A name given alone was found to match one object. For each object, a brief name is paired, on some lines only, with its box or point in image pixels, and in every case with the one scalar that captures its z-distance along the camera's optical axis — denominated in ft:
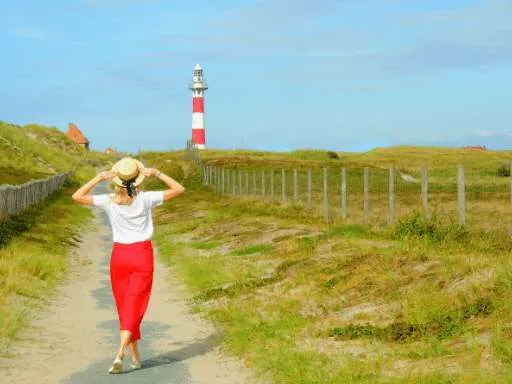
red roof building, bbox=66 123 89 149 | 536.83
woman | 29.17
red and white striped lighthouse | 345.51
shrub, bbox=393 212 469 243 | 57.16
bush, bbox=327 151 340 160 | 297.84
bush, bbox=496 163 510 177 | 117.85
